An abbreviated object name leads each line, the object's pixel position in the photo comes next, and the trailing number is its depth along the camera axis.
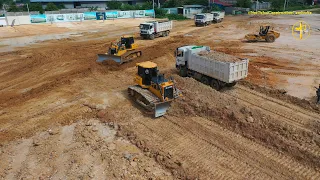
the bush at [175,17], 61.81
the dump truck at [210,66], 16.72
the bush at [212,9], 71.98
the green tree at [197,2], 82.31
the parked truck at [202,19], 48.78
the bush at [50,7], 69.48
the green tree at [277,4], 79.62
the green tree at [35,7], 67.38
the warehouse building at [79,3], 87.65
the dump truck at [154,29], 36.53
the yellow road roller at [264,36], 33.44
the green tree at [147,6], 71.47
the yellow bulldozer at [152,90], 14.29
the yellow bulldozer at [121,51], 24.24
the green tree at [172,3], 79.87
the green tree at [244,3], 78.63
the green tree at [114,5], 75.41
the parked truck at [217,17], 52.84
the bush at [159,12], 64.06
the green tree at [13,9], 68.37
